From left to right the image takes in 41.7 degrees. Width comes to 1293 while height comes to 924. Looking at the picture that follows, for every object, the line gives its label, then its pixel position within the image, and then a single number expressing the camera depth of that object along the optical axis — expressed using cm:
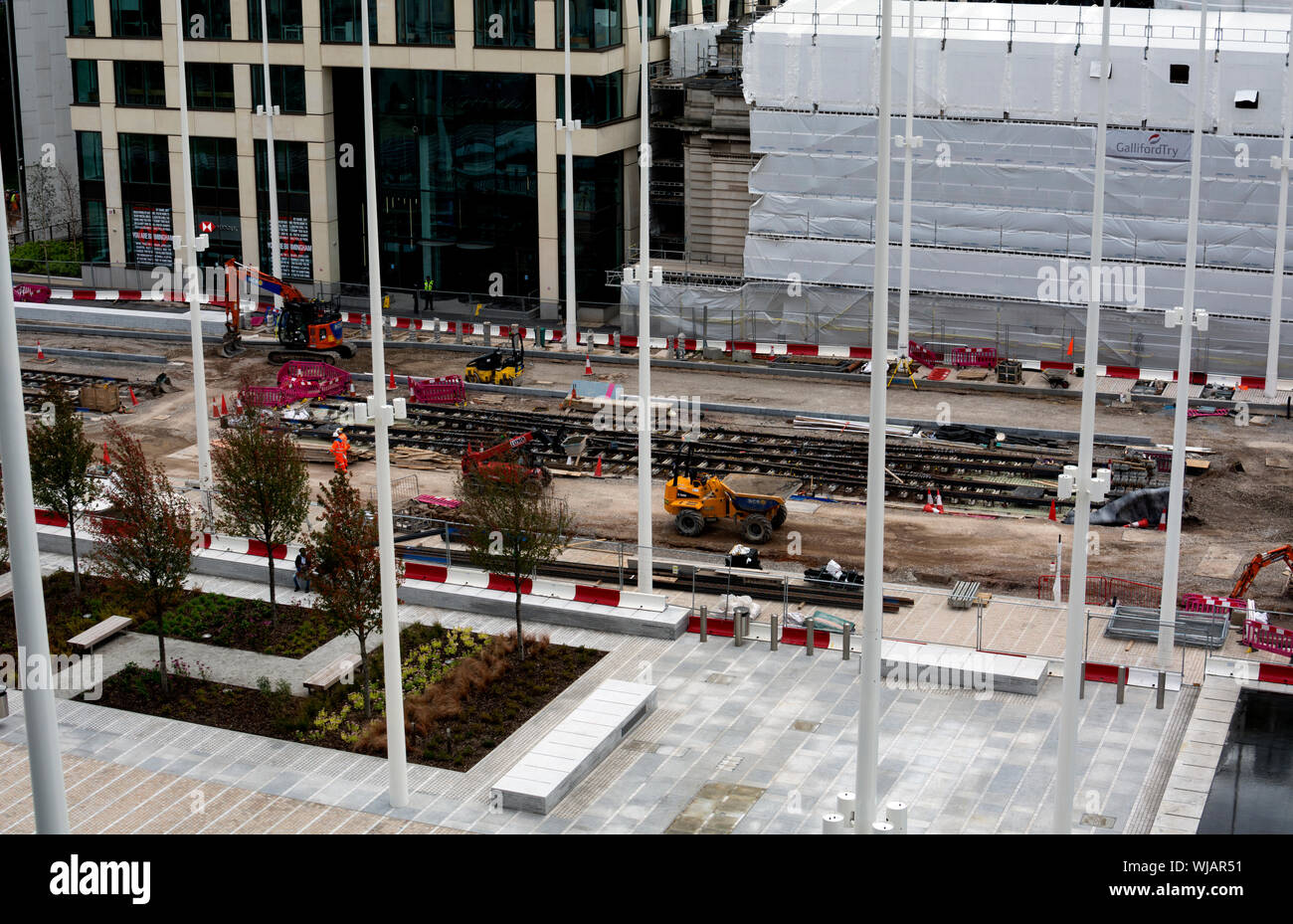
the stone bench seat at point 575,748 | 2680
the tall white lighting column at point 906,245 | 5278
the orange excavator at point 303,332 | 5938
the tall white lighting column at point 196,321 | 3850
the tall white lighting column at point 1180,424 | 2898
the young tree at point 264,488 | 3444
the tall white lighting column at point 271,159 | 6362
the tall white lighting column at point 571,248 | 6038
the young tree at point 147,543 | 3094
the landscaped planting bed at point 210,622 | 3391
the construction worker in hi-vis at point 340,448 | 4652
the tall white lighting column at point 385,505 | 2481
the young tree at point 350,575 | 2891
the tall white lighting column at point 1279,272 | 5041
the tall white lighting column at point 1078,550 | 2111
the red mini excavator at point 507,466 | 3356
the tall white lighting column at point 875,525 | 1938
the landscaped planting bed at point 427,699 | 2947
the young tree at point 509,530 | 3228
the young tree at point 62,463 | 3562
